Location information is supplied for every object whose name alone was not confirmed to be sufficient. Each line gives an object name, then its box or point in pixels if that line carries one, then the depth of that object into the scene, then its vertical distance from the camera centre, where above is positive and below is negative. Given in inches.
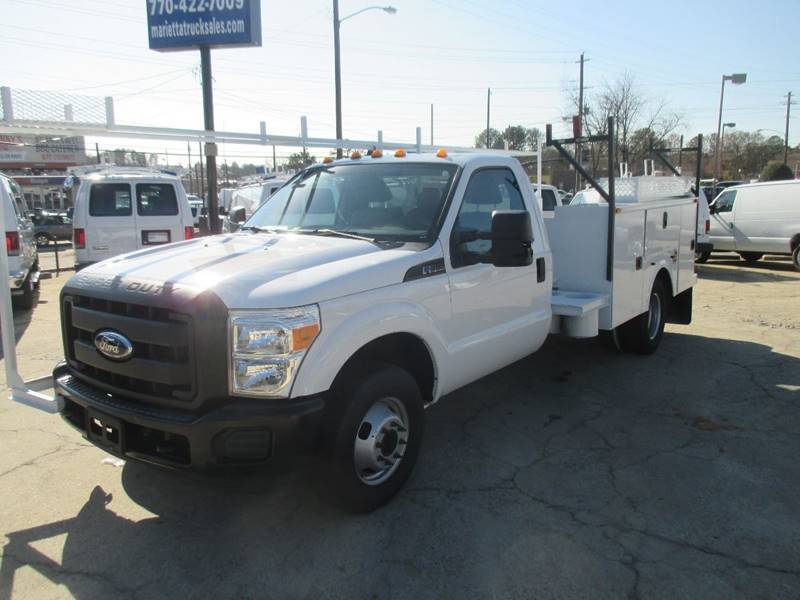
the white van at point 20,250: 336.8 -32.8
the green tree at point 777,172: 1608.0 +43.4
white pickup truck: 114.4 -26.9
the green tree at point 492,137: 1724.7 +153.8
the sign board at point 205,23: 636.7 +173.0
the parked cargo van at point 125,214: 446.0 -14.9
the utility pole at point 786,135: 2168.2 +198.2
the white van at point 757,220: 556.7 -27.8
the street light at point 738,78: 1397.6 +246.1
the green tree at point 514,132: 1522.6 +149.6
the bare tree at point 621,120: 1208.5 +144.0
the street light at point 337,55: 792.9 +172.7
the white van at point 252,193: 599.5 -0.6
